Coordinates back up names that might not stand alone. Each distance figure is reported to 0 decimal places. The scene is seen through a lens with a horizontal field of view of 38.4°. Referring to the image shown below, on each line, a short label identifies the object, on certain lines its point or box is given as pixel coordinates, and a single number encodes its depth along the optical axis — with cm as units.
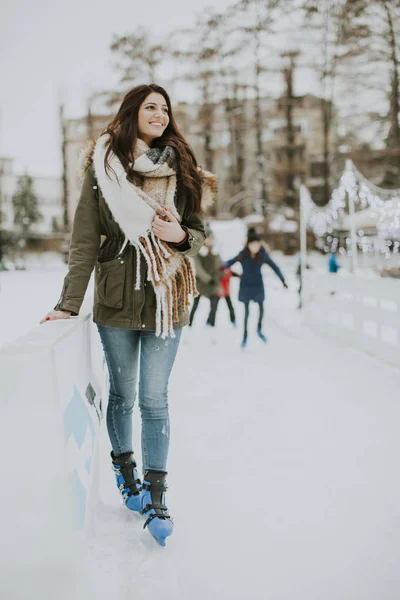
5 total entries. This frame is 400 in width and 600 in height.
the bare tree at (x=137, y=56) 2322
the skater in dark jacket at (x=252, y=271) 714
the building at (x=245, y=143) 2493
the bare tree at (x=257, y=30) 2052
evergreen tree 5041
